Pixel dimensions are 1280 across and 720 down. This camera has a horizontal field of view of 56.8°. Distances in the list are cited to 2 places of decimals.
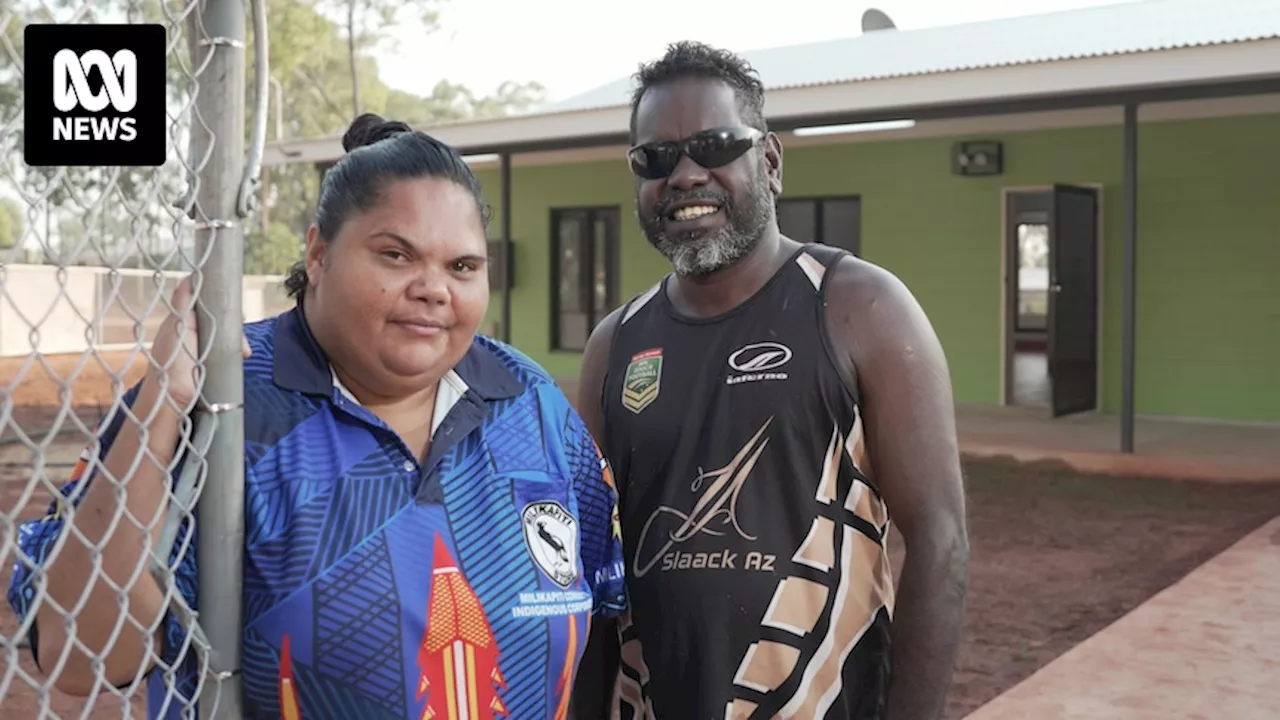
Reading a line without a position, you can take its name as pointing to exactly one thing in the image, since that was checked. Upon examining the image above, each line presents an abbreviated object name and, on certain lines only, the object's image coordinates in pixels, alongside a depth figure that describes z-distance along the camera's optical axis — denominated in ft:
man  6.71
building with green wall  30.78
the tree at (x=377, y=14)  122.21
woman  4.46
